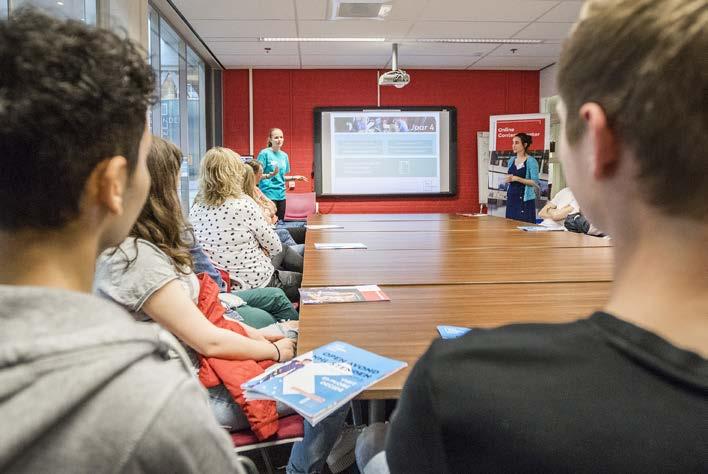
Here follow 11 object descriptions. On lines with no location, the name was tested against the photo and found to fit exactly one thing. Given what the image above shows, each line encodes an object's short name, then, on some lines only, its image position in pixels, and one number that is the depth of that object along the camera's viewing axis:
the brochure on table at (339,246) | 3.14
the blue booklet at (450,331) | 1.43
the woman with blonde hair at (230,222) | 2.94
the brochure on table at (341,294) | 1.81
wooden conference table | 1.48
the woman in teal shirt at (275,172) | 7.14
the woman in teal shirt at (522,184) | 6.56
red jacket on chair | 1.40
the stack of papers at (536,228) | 4.04
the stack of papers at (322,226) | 4.50
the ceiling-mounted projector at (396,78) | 6.38
